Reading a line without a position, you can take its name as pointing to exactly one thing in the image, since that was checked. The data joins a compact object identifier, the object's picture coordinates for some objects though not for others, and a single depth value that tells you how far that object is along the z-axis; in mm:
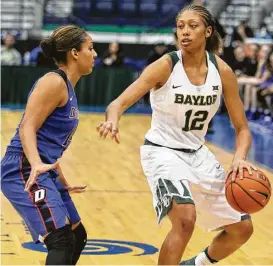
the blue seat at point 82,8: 25969
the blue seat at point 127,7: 25906
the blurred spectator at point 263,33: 19750
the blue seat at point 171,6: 25359
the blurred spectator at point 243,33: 20078
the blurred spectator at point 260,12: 23828
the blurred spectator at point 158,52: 18703
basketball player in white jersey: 5191
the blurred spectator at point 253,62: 17125
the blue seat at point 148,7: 25797
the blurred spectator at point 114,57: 19516
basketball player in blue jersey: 4500
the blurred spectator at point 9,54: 19219
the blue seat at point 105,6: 26062
